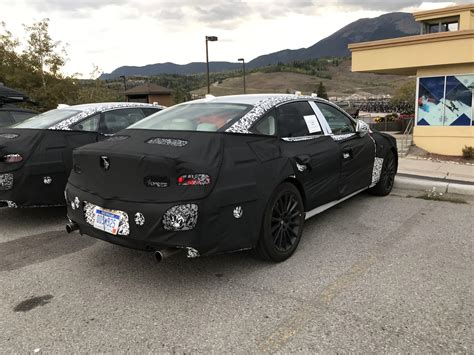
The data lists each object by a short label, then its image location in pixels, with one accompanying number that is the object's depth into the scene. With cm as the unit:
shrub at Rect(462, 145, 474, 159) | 991
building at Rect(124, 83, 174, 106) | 3600
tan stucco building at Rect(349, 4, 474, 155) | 1002
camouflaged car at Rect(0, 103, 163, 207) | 474
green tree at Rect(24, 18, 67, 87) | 1756
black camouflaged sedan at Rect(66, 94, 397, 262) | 308
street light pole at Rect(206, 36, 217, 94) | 2394
